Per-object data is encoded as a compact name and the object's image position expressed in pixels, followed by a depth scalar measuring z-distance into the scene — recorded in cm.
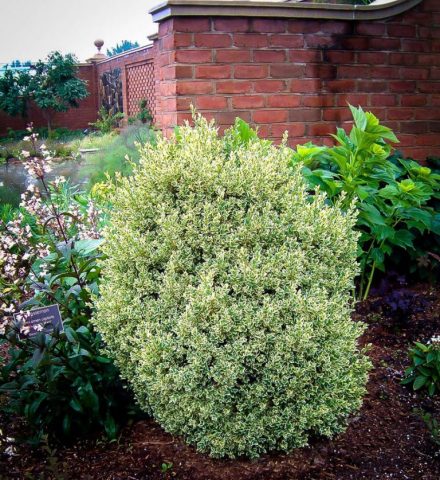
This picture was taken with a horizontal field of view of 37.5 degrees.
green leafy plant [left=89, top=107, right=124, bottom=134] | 2151
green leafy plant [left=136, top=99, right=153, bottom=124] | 1838
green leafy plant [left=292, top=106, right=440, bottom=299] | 377
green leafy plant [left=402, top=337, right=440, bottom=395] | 303
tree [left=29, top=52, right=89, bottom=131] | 2470
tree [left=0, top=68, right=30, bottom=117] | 2436
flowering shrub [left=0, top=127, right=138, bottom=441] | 260
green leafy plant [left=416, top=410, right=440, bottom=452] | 265
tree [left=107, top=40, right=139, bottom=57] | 2951
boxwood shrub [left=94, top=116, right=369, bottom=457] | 231
